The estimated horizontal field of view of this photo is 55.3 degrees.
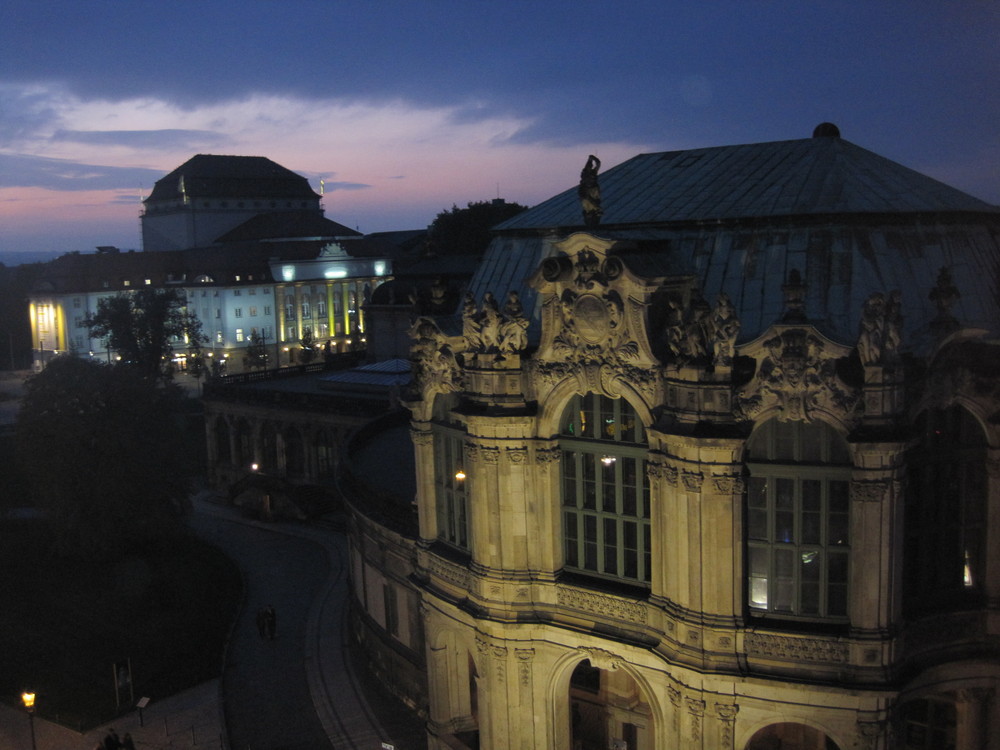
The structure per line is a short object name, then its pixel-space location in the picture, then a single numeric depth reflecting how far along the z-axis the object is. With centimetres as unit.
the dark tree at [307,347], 14938
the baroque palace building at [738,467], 2247
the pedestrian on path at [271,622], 4478
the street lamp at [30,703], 3269
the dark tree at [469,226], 15462
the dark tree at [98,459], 5816
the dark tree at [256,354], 14850
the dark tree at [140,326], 11819
